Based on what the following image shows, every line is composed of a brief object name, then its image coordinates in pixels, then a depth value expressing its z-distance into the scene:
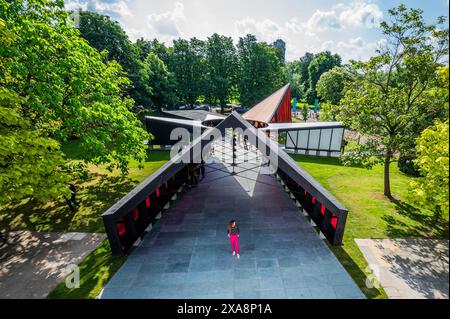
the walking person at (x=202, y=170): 16.93
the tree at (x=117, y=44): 37.88
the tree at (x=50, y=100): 7.71
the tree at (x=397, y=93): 10.77
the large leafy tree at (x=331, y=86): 39.22
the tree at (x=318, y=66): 61.53
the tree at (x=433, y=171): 6.50
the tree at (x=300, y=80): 70.06
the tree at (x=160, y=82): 41.98
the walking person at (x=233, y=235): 8.50
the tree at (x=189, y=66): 45.31
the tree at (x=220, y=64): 45.50
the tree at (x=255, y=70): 45.22
